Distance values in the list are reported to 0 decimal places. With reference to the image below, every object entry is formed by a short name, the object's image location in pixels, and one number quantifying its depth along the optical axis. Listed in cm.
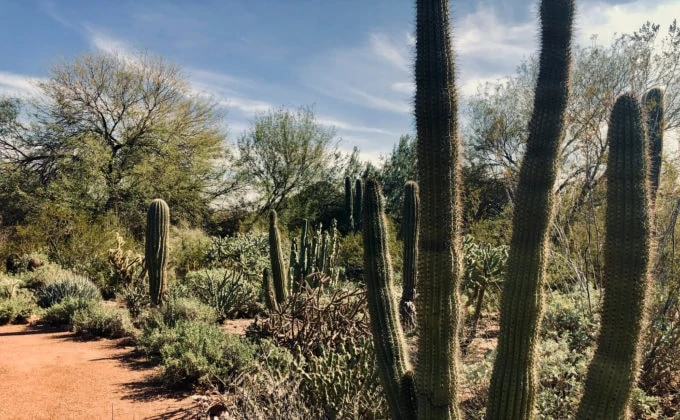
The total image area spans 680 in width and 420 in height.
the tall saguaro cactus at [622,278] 216
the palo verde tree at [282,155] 2078
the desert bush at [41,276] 913
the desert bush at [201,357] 503
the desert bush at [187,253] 1229
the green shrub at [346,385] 357
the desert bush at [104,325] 705
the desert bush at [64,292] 839
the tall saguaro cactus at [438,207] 236
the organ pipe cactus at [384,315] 288
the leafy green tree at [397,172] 1964
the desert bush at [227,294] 818
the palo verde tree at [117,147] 1433
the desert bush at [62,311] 768
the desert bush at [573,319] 502
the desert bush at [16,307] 761
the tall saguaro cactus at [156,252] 794
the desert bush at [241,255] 1112
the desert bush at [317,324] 487
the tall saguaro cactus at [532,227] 234
